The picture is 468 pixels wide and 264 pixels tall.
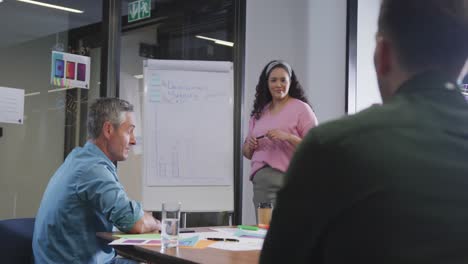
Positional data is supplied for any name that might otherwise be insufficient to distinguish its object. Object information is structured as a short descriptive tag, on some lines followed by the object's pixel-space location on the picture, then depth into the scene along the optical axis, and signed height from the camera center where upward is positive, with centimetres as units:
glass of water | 179 -29
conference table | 152 -35
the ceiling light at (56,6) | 347 +87
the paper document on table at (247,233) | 207 -36
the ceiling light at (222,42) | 446 +81
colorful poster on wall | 352 +45
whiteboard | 347 +3
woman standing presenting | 335 +10
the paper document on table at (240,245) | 176 -36
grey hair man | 207 -30
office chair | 202 -41
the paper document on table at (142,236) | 197 -36
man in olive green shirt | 66 -5
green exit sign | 407 +98
